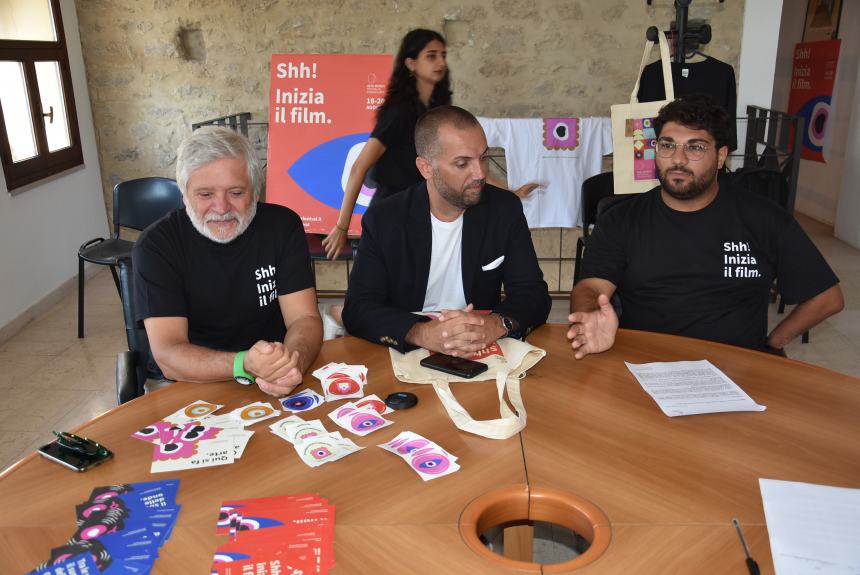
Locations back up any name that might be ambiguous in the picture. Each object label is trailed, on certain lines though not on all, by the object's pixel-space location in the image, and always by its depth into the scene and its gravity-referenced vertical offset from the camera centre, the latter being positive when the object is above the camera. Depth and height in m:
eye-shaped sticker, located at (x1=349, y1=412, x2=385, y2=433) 1.60 -0.75
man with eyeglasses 2.31 -0.59
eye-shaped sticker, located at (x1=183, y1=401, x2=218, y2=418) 1.68 -0.75
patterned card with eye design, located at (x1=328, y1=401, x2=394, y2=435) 1.61 -0.75
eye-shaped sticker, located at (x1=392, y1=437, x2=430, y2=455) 1.51 -0.75
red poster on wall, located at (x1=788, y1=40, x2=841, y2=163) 6.66 -0.18
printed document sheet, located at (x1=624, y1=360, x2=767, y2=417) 1.67 -0.76
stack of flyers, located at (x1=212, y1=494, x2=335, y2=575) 1.17 -0.76
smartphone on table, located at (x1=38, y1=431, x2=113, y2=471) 1.47 -0.75
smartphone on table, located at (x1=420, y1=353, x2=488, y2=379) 1.86 -0.74
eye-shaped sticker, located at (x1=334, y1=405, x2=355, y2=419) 1.66 -0.75
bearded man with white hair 2.04 -0.55
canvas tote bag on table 1.56 -0.74
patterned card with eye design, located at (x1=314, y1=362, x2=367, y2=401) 1.78 -0.74
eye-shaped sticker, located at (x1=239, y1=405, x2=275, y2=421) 1.66 -0.75
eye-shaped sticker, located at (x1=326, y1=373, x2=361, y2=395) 1.78 -0.74
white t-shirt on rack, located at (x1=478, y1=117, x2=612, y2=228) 4.76 -0.53
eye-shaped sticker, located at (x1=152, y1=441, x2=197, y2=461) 1.50 -0.75
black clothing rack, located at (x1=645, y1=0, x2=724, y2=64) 3.29 +0.18
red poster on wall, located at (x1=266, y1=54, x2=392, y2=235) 4.86 -0.30
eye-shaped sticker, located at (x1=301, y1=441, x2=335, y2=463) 1.48 -0.75
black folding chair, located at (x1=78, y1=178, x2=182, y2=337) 4.22 -0.69
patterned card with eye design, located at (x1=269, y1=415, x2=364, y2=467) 1.49 -0.75
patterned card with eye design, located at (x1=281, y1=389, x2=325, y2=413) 1.72 -0.76
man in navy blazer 2.30 -0.53
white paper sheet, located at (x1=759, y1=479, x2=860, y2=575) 1.16 -0.77
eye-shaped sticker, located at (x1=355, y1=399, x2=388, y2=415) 1.68 -0.75
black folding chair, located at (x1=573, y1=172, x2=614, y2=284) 3.90 -0.63
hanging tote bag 3.04 -0.29
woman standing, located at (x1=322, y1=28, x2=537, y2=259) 3.32 -0.12
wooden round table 1.21 -0.76
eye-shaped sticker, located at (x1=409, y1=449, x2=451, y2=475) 1.43 -0.76
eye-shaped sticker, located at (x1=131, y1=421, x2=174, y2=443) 1.58 -0.75
